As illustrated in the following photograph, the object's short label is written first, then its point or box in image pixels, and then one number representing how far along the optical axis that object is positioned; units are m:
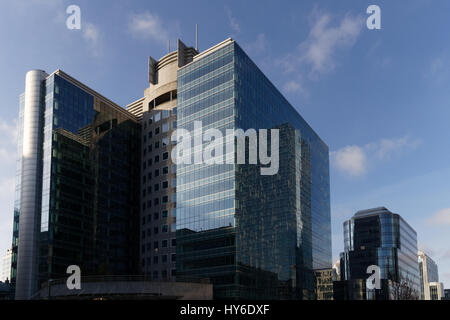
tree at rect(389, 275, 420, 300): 159.32
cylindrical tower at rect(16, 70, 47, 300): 99.69
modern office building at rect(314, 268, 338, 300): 140.75
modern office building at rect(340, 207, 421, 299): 174.25
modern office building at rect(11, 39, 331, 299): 97.19
